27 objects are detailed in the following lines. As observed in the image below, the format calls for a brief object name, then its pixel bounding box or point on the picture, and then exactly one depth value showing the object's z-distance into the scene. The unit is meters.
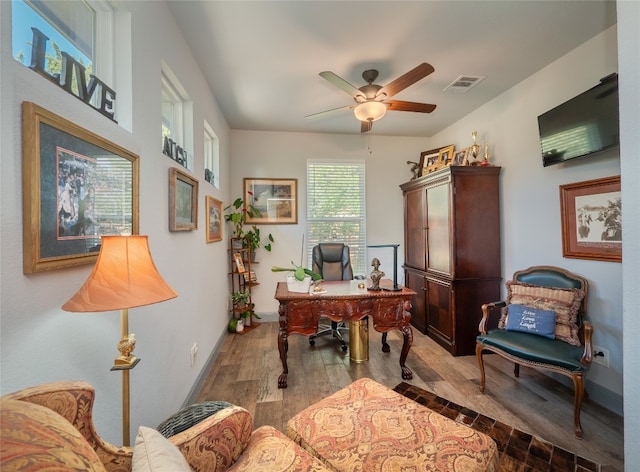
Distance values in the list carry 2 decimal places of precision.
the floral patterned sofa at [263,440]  0.48
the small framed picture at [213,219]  2.77
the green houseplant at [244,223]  3.66
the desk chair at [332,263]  3.38
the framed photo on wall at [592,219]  1.96
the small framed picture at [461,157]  3.24
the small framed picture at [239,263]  3.60
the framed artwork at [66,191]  0.80
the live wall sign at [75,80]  0.92
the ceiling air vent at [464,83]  2.66
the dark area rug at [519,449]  1.52
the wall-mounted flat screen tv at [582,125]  1.84
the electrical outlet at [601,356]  2.03
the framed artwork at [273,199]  4.06
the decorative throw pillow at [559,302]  2.04
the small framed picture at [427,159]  3.77
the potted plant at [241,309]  3.56
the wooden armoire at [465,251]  2.90
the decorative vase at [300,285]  2.41
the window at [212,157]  3.08
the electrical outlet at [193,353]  2.17
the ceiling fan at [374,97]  2.15
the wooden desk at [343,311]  2.30
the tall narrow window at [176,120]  1.95
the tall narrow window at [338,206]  4.18
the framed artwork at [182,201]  1.83
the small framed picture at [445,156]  3.50
